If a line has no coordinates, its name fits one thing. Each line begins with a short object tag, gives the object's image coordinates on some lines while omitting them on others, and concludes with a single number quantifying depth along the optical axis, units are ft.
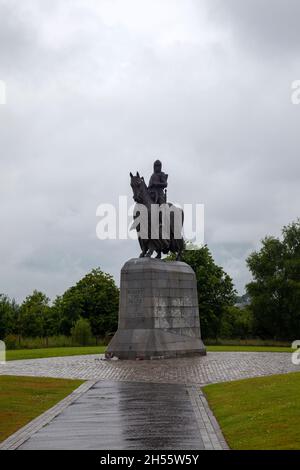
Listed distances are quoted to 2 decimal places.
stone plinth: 100.58
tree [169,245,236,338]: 236.22
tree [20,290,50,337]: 275.18
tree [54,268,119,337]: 277.64
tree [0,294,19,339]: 256.62
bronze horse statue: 106.22
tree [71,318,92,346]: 174.19
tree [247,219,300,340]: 247.29
